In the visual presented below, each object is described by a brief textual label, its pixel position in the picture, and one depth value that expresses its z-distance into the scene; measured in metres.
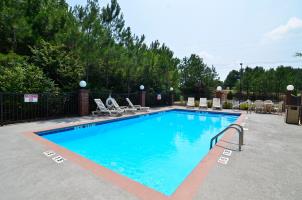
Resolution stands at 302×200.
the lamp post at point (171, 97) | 20.47
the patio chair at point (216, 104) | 16.94
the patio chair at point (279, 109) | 15.24
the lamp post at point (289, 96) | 13.86
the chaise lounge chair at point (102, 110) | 11.75
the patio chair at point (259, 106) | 15.50
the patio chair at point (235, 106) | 17.83
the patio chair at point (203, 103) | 17.65
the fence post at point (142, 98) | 16.50
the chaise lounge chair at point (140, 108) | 14.55
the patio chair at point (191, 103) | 18.35
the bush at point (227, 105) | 18.14
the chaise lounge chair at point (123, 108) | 12.64
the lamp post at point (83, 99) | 11.19
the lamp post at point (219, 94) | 19.04
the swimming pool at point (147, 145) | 4.79
